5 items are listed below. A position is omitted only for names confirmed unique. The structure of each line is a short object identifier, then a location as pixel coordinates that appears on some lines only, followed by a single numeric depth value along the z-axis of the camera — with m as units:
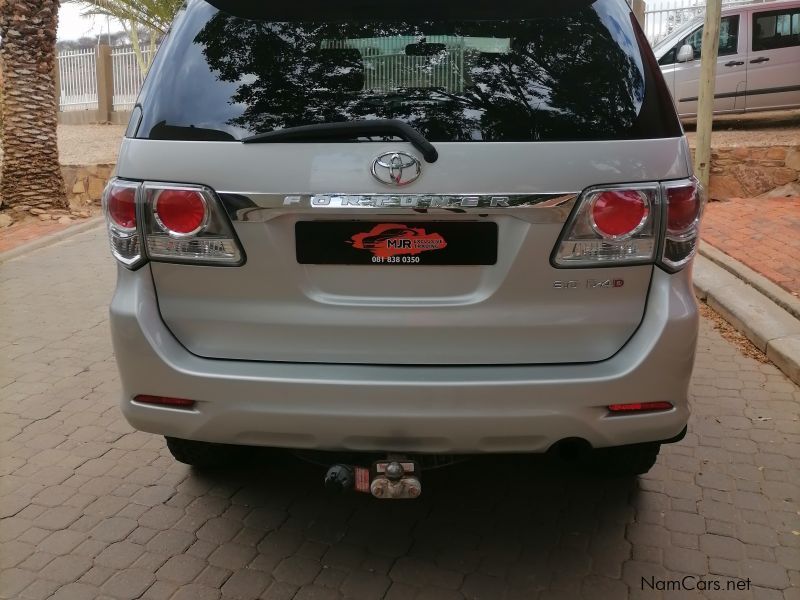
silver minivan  13.38
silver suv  2.64
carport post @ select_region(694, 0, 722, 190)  9.18
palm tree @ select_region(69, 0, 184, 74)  20.03
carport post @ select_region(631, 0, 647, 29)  16.83
